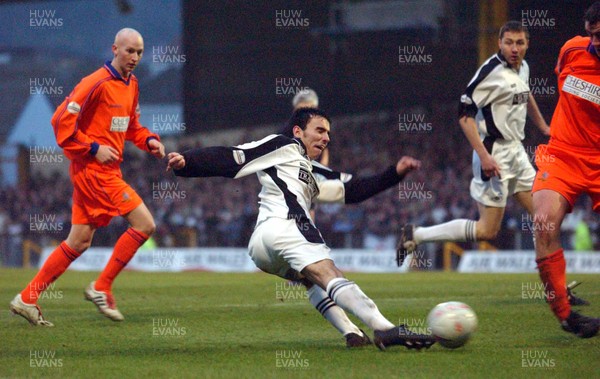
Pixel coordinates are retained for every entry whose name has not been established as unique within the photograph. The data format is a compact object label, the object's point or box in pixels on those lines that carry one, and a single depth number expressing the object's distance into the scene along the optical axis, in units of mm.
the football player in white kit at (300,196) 12156
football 12117
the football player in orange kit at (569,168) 13531
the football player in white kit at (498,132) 18625
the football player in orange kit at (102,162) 16844
